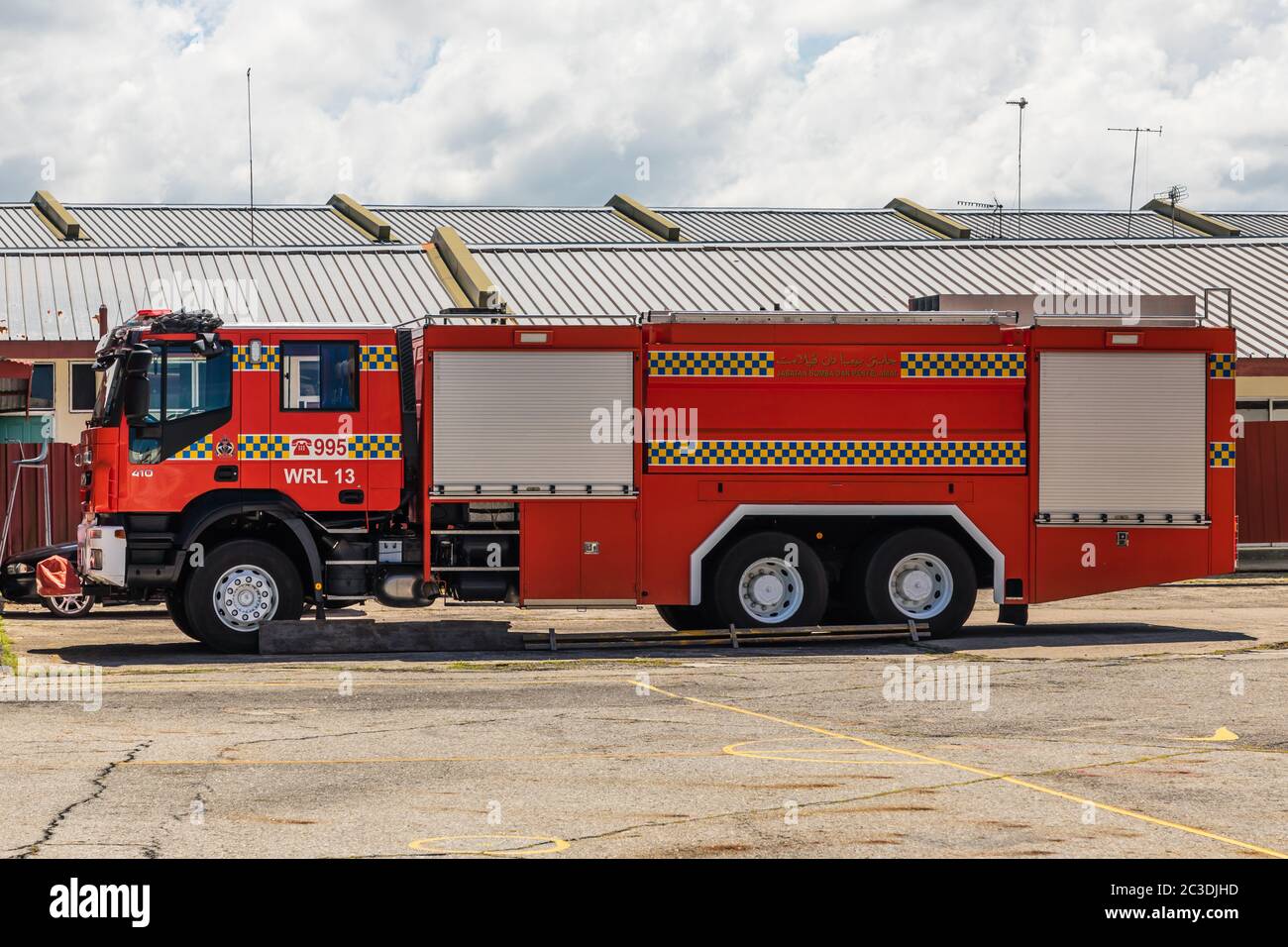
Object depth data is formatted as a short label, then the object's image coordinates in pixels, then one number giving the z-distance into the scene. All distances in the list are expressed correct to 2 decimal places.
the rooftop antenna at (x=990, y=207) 58.77
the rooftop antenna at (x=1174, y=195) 58.75
